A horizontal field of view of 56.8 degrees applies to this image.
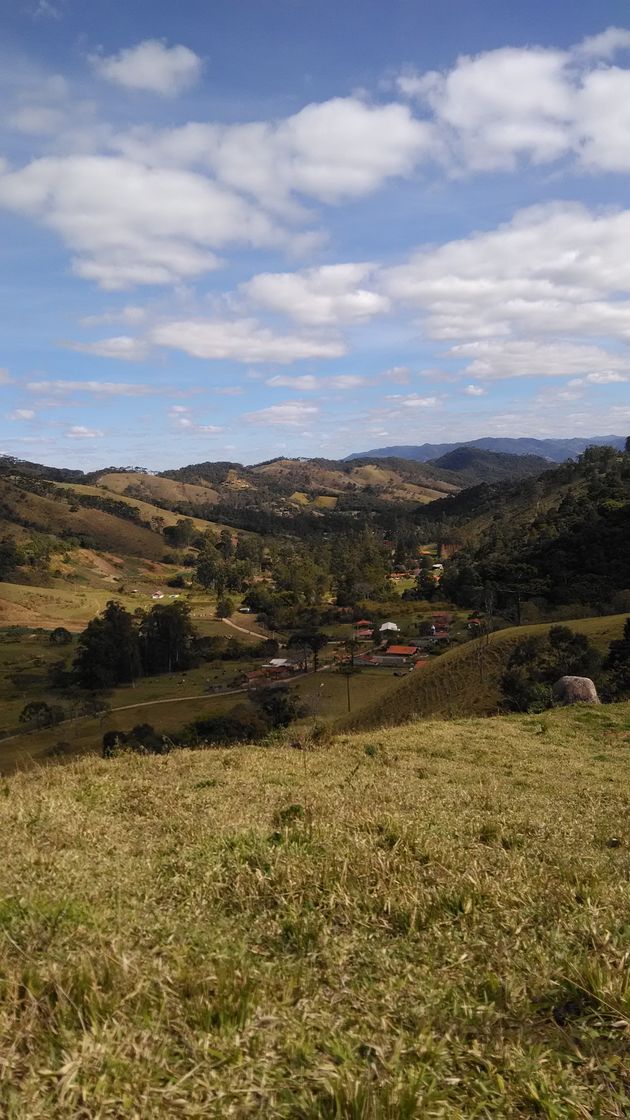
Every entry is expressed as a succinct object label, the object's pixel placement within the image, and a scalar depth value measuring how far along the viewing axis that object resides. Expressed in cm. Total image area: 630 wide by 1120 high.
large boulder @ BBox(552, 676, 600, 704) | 2484
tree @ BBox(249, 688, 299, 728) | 4209
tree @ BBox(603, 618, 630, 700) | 2695
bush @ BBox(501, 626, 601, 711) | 2722
